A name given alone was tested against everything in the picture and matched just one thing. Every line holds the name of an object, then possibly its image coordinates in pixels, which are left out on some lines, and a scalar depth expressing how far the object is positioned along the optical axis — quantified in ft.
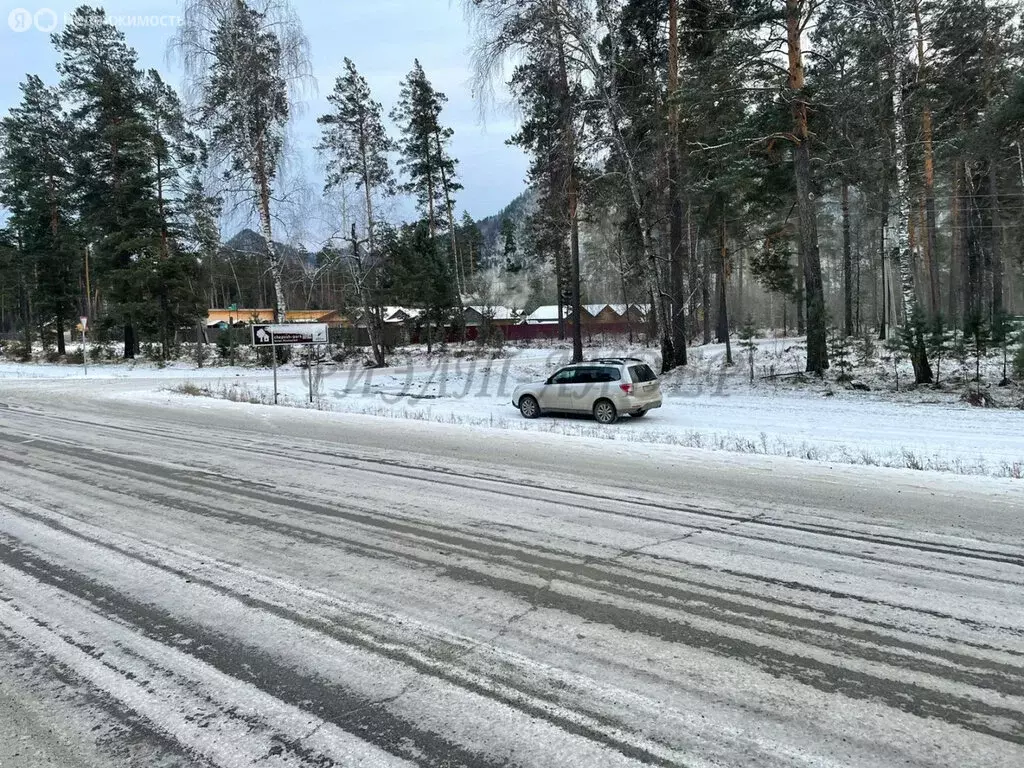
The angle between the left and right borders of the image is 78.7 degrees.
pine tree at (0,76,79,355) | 139.74
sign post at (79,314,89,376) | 113.15
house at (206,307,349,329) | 206.45
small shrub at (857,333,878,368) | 70.28
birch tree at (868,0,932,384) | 54.98
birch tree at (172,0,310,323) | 82.89
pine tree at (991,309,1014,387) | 55.83
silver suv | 49.47
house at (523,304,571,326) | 221.56
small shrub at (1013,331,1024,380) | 51.13
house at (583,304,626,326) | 230.89
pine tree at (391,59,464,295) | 142.20
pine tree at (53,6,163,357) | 119.55
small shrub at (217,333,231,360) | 128.06
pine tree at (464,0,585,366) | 64.13
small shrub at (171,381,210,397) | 69.27
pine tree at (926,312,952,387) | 55.52
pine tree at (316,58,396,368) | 113.80
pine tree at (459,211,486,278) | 267.18
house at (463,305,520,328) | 163.53
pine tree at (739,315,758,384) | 72.84
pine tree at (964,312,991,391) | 56.03
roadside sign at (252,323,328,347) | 61.52
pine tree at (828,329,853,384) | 61.57
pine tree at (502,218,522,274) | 323.14
